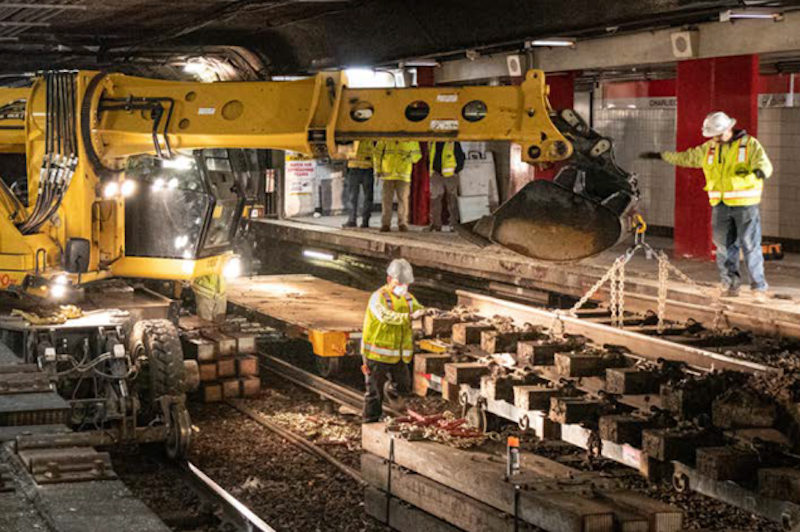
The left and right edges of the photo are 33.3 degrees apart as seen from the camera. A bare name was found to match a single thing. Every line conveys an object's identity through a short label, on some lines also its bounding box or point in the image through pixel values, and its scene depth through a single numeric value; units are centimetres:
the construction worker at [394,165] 1956
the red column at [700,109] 1561
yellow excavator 961
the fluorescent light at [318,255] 2161
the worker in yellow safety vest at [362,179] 2020
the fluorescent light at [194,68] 2227
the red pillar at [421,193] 2189
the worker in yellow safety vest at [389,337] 1113
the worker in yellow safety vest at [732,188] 1281
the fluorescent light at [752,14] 1377
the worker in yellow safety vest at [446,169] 1997
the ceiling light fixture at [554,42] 1673
